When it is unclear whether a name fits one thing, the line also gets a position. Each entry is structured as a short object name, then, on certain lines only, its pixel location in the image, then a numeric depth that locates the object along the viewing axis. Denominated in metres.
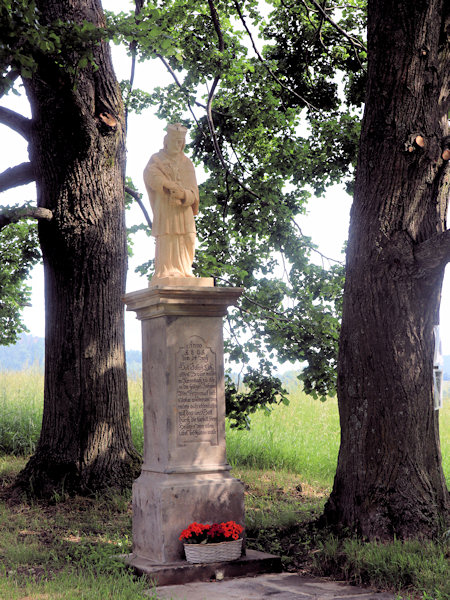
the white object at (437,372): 7.53
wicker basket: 6.68
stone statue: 7.63
